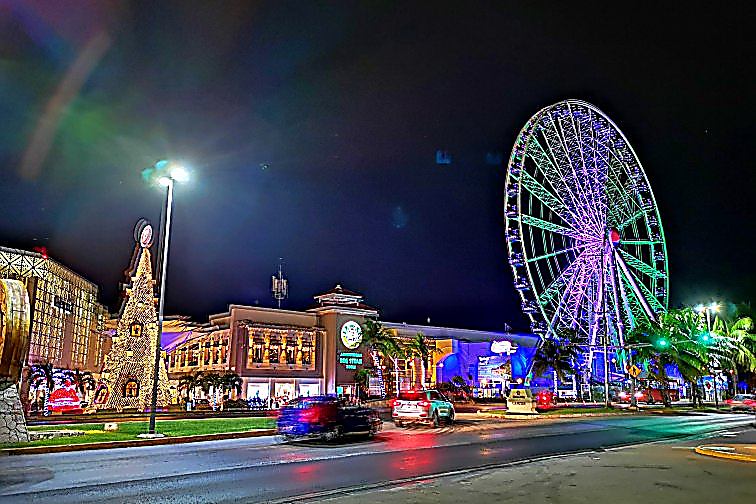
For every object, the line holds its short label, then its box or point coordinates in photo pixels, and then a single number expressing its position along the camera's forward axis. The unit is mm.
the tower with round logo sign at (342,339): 67562
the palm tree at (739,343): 64812
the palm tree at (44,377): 46594
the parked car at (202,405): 50750
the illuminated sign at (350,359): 68000
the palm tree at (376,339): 69375
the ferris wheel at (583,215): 48812
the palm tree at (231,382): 58000
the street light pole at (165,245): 24625
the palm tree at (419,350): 73688
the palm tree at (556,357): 60156
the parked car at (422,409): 32469
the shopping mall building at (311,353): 63281
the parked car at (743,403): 52031
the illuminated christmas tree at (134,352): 42969
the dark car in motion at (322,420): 21844
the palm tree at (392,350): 69625
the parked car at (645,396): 56469
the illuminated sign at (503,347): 77312
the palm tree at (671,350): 53938
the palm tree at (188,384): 59312
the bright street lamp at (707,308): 49825
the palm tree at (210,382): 57141
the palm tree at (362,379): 68250
